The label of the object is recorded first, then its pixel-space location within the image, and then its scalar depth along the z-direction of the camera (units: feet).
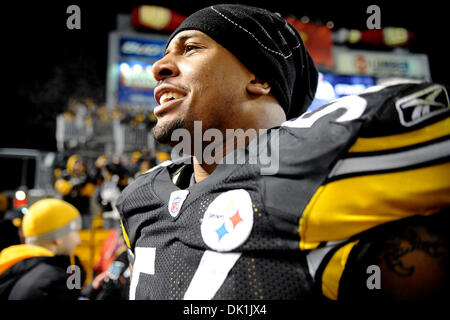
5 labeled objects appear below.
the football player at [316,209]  2.61
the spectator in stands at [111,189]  17.52
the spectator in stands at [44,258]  7.68
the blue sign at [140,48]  36.86
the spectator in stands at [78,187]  21.53
